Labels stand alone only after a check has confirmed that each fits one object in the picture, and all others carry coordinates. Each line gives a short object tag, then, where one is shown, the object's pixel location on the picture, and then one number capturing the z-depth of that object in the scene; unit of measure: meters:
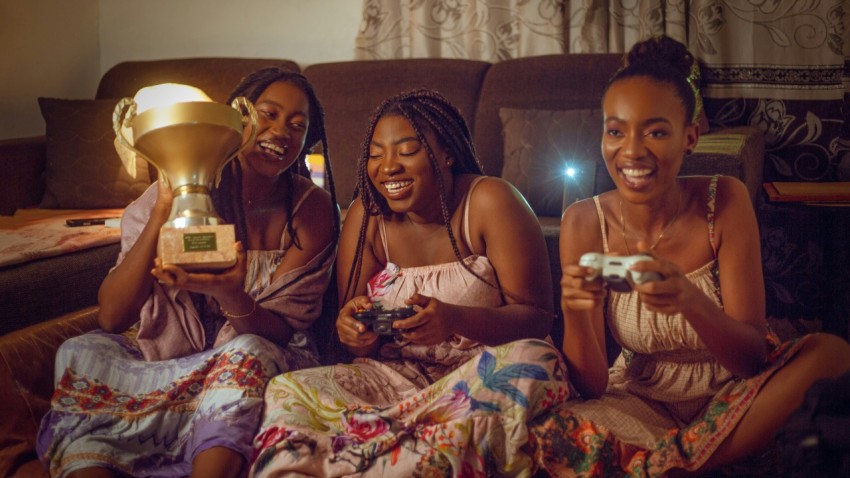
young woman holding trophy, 1.46
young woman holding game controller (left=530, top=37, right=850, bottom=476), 1.29
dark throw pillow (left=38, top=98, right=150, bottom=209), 2.86
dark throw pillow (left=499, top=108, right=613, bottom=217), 2.50
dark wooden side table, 2.04
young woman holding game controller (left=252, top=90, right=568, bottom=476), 1.35
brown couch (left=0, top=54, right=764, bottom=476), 1.79
